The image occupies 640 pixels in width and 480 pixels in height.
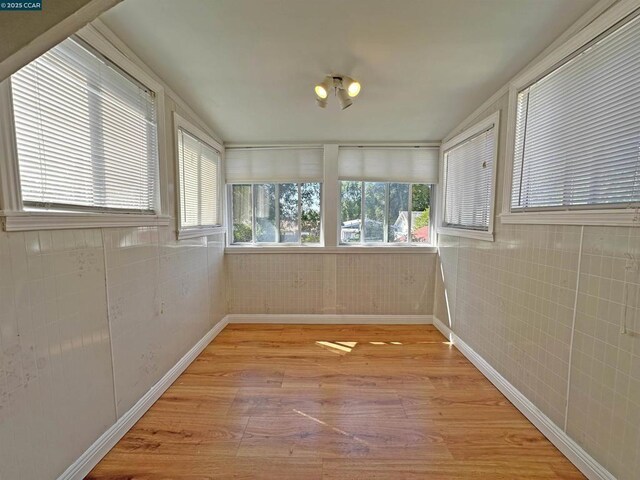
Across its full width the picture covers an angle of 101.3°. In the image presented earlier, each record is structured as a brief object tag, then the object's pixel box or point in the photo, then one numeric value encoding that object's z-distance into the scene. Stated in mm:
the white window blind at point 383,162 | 3074
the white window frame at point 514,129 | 1189
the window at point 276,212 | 3215
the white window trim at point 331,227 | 3053
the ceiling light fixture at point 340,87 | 1812
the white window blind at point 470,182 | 2219
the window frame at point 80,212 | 995
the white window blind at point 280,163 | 3096
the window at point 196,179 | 2238
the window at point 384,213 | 3191
